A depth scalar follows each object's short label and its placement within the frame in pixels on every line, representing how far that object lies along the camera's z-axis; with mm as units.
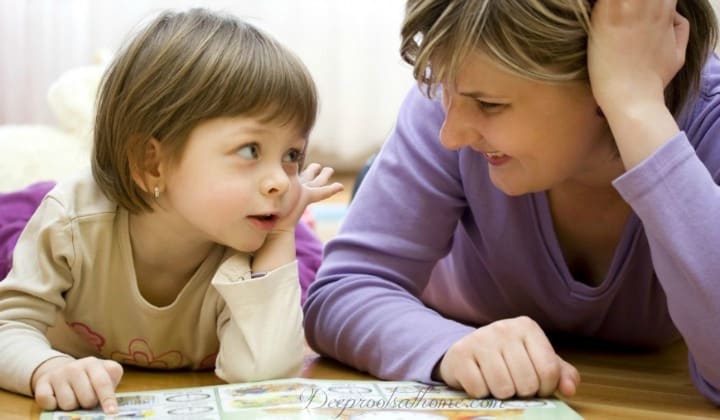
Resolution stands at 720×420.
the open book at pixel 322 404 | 1137
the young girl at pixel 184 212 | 1256
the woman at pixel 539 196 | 1170
